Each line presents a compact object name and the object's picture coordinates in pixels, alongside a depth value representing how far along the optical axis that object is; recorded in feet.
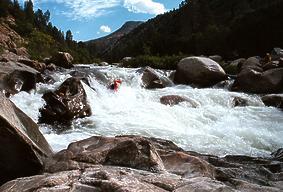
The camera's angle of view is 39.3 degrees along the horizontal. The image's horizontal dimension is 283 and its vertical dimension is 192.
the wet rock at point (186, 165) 15.37
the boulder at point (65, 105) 33.50
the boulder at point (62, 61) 80.59
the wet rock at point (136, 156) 15.23
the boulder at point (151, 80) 56.34
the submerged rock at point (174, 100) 43.42
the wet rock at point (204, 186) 12.63
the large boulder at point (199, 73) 59.57
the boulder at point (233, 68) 72.21
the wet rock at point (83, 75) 46.59
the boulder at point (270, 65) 61.02
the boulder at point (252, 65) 60.30
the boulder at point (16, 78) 38.98
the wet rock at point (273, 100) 45.01
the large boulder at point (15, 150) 15.78
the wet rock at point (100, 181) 12.28
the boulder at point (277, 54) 73.95
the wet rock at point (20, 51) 136.77
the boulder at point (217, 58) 90.56
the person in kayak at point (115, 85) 48.75
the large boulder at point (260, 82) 53.72
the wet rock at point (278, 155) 24.08
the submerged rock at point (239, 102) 46.50
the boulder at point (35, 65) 61.54
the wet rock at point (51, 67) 68.34
